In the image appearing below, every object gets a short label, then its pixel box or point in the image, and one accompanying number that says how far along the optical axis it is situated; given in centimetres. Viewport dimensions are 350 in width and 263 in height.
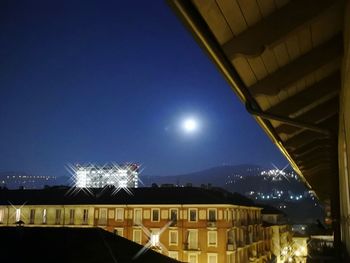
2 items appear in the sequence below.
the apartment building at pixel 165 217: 4275
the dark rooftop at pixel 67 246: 1246
